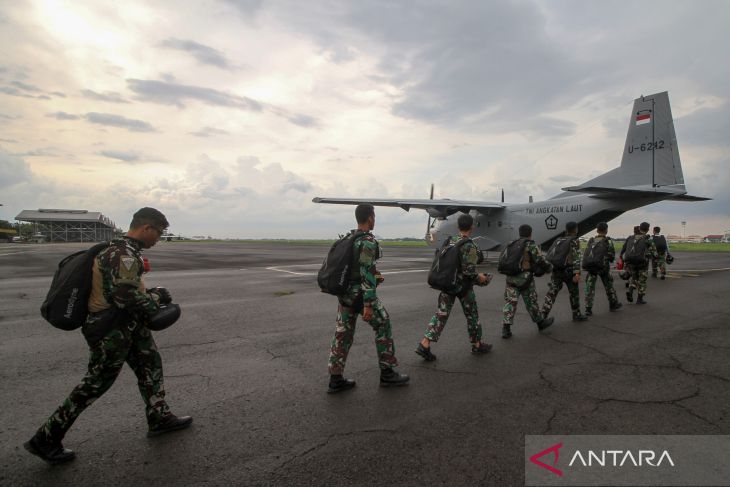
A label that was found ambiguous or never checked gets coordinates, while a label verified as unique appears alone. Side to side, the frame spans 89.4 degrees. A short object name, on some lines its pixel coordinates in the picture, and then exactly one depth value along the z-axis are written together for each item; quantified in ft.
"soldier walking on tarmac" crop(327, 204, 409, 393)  12.97
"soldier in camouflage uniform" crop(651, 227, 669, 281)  43.62
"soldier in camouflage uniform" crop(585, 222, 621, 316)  24.70
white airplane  44.70
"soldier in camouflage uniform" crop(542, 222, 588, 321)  22.44
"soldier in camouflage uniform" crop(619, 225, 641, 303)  28.67
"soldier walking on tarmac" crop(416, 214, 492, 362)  16.39
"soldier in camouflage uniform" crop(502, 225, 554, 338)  19.81
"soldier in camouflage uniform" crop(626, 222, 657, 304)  28.30
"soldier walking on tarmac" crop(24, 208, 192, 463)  9.10
